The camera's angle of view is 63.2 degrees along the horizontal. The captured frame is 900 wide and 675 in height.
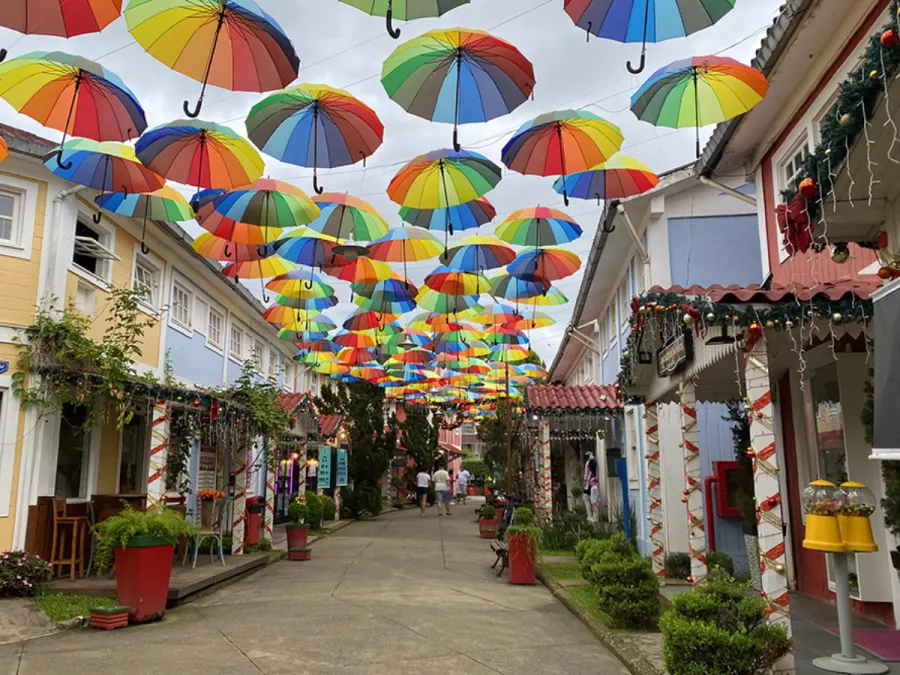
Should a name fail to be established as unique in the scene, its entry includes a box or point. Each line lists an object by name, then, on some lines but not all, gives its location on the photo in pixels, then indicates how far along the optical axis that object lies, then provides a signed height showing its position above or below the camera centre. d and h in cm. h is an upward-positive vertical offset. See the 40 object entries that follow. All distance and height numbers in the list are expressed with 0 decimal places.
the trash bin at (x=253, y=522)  1566 -130
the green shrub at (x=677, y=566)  1153 -164
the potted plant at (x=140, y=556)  891 -114
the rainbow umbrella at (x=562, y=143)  833 +365
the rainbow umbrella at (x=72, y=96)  732 +374
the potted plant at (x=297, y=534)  1559 -153
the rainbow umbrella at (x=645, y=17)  609 +369
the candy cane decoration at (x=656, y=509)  1046 -69
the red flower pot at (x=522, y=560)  1225 -163
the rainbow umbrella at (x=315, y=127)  804 +378
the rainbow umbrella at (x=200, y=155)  833 +356
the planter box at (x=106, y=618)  852 -179
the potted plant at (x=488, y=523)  2152 -181
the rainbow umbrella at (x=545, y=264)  1276 +343
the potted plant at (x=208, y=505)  1447 -88
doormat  667 -173
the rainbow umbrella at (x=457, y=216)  1101 +370
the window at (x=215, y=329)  1903 +353
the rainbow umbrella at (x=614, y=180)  945 +361
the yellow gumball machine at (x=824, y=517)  586 -46
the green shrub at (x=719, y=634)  527 -127
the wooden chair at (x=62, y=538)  1078 -113
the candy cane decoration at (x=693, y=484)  834 -26
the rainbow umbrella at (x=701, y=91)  716 +365
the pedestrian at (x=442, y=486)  3139 -104
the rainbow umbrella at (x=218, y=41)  644 +378
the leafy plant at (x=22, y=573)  980 -149
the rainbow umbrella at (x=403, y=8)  583 +360
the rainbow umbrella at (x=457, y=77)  705 +381
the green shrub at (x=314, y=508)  1928 -123
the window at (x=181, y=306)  1641 +356
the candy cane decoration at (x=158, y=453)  1160 +14
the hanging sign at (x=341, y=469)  2552 -25
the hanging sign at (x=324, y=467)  2441 -17
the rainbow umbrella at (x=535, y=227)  1132 +359
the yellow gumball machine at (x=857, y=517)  578 -45
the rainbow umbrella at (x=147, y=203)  1046 +368
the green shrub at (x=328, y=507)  2059 -131
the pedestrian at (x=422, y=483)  3129 -91
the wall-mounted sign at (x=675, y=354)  805 +123
